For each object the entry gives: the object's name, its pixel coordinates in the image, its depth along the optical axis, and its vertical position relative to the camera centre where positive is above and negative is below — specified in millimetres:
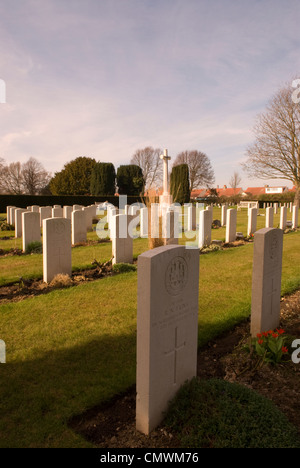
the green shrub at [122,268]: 7664 -1629
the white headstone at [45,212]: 14625 -481
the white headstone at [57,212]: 13662 -445
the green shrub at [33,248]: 9695 -1461
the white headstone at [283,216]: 16062 -634
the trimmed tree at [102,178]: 42219 +3336
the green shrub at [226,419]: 2289 -1714
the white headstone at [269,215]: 15138 -559
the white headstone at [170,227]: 8723 -711
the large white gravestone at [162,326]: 2477 -1062
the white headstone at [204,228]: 10930 -903
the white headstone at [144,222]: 13152 -831
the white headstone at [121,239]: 8195 -991
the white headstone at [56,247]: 6656 -991
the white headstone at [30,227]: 9648 -795
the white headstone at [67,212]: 14734 -475
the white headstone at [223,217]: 17656 -785
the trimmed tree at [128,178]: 43994 +3566
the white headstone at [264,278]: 4078 -1002
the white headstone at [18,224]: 13242 -957
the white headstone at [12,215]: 16373 -718
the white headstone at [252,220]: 14328 -770
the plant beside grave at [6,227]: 15477 -1276
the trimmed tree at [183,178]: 39109 +3248
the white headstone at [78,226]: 11270 -890
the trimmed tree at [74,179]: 44312 +3397
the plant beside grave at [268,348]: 3576 -1725
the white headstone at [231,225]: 12250 -864
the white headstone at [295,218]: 17655 -846
